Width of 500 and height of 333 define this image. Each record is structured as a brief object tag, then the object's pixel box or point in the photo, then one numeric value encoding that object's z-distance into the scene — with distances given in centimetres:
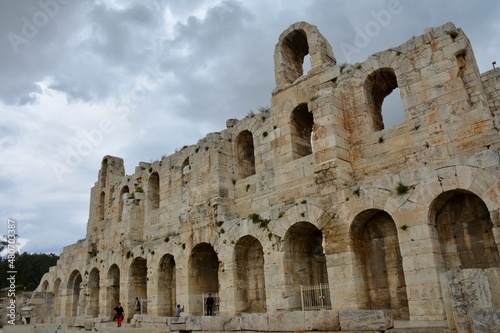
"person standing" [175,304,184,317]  1658
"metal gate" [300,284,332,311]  1357
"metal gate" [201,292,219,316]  1709
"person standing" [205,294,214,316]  1673
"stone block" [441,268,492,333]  688
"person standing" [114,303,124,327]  1797
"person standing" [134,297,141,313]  2017
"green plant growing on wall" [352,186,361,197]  1240
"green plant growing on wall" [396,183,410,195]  1148
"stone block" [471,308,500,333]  622
